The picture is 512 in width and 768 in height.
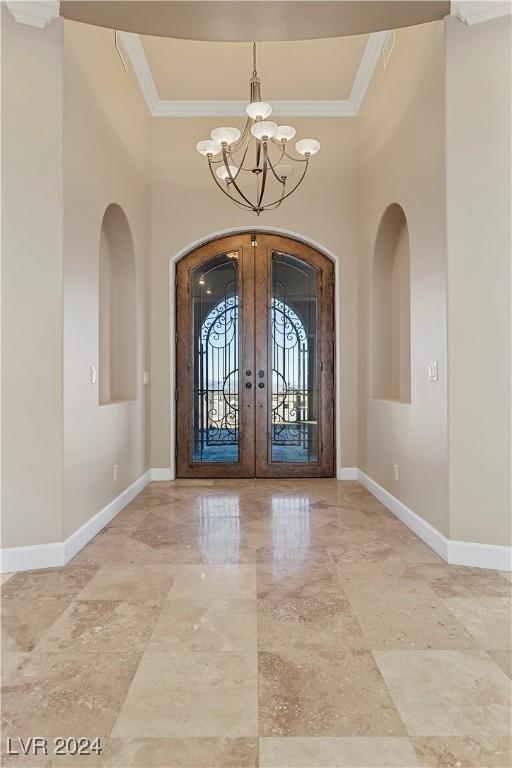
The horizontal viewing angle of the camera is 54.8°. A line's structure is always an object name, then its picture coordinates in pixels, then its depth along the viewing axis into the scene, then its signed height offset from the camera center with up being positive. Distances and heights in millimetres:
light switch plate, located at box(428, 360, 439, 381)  3072 +69
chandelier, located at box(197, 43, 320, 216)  3486 +1962
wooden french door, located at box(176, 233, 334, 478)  5336 +240
